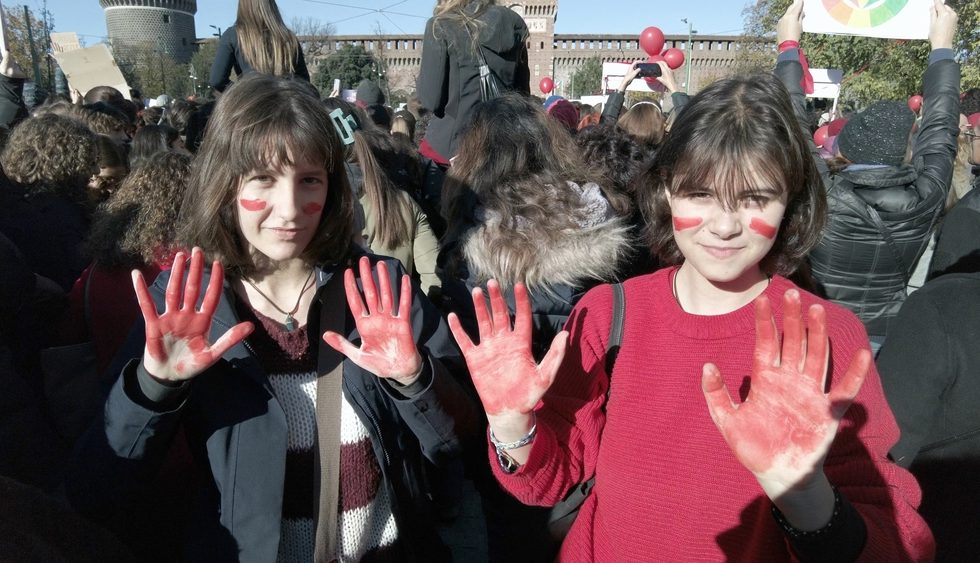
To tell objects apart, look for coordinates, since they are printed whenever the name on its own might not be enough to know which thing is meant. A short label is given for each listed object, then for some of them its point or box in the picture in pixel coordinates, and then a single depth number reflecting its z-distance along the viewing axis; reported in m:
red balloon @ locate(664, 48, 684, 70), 6.50
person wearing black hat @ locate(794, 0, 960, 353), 2.99
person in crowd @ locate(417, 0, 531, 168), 3.86
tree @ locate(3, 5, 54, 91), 32.81
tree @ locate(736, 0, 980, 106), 16.91
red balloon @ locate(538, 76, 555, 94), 14.95
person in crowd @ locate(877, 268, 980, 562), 1.67
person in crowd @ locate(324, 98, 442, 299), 3.47
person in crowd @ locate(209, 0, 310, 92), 3.96
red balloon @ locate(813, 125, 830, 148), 7.98
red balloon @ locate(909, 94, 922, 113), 10.52
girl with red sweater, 1.19
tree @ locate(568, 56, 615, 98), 50.78
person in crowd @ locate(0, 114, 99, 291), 3.09
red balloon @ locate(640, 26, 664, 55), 6.11
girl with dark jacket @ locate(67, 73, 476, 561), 1.47
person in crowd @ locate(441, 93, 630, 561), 2.49
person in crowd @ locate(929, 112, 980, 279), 2.72
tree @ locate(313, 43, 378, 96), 39.91
